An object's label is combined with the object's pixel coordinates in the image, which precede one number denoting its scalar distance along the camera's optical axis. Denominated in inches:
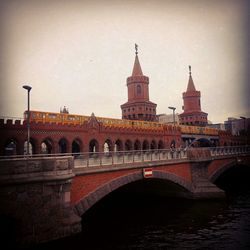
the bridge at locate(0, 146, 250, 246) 510.3
